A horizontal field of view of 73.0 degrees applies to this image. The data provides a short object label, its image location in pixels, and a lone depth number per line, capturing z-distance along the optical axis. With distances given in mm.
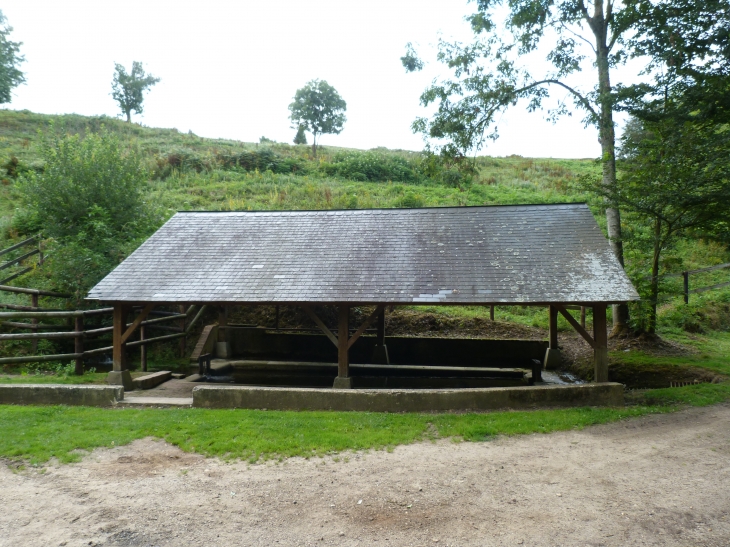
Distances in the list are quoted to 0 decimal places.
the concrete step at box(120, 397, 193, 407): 7867
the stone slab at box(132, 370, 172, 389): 9125
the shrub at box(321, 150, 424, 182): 25750
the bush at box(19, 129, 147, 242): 13633
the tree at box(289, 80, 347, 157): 32531
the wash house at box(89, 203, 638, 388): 8008
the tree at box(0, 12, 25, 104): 30406
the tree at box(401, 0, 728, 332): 8617
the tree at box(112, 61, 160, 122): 38750
